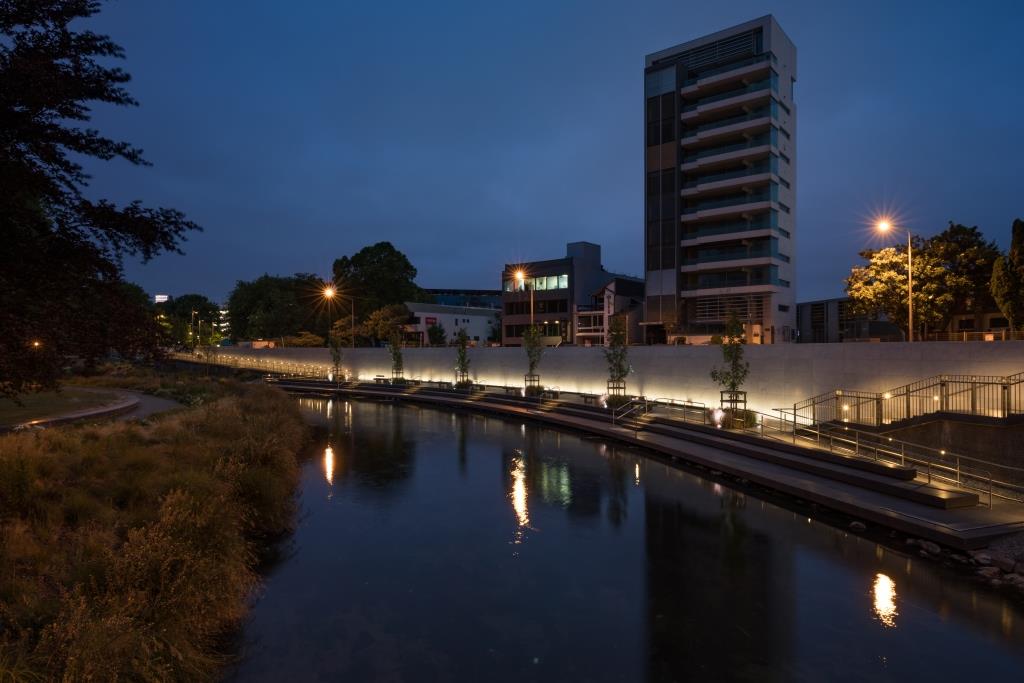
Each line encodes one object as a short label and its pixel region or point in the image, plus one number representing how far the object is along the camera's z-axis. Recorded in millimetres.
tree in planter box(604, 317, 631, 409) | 30984
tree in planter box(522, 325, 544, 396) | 38219
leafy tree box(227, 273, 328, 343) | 77438
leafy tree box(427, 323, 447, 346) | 74062
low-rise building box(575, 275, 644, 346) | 63094
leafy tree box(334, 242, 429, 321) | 73938
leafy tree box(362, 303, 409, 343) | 65544
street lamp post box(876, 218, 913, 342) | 21641
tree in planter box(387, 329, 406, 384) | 51500
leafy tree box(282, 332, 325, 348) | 70812
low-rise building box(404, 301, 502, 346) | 75375
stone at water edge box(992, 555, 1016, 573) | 9797
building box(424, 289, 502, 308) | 126906
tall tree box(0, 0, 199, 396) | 7113
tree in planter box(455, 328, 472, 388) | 43125
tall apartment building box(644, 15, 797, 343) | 45750
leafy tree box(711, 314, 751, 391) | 23469
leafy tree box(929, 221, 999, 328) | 29734
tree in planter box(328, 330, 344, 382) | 56000
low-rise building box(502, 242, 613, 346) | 70625
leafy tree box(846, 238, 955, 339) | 30078
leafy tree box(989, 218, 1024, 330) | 26141
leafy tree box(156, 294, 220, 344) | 121638
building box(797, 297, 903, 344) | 45938
